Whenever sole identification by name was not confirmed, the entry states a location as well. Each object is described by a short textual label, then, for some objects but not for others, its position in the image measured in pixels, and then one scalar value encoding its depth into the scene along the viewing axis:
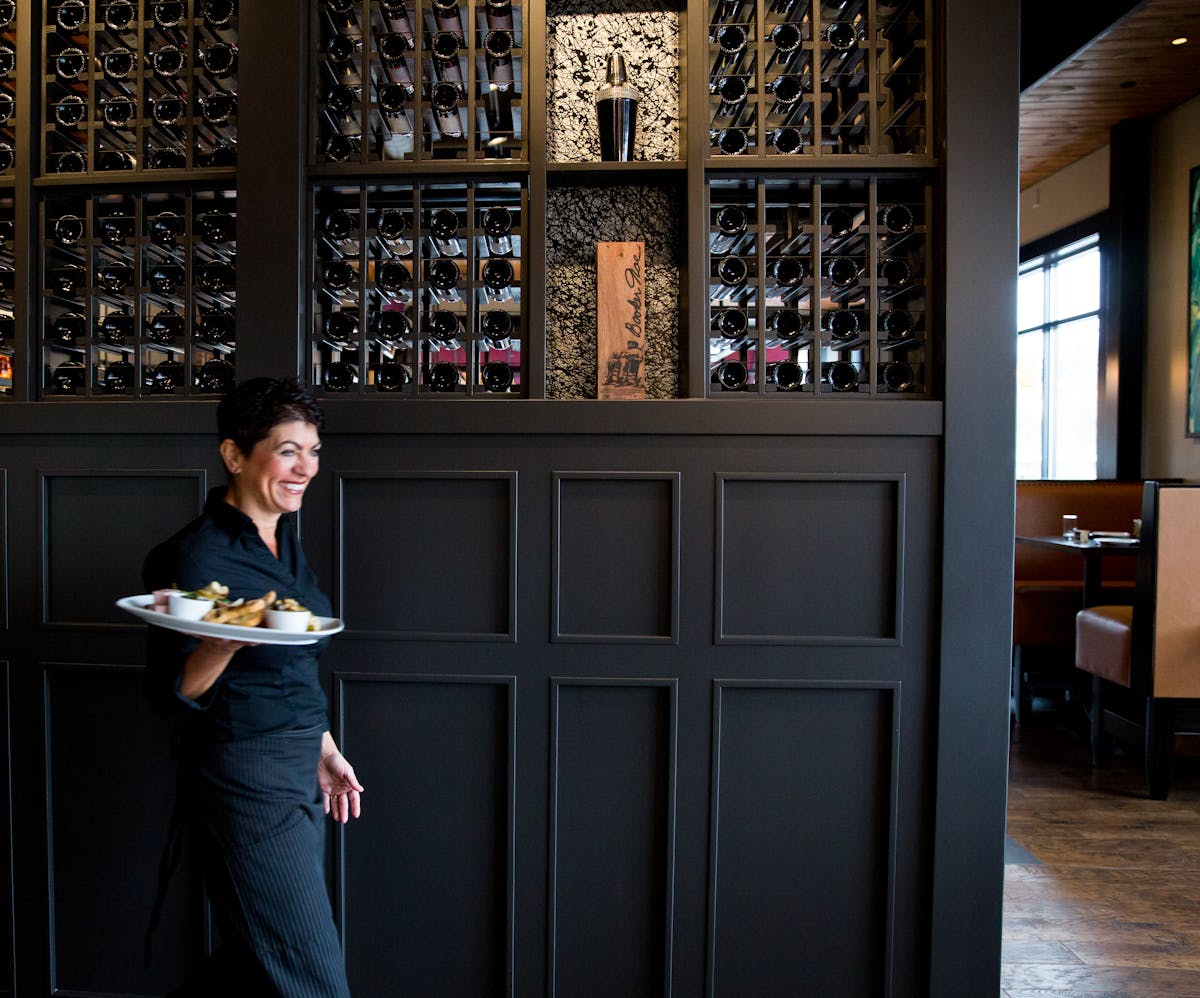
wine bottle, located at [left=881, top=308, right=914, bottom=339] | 1.92
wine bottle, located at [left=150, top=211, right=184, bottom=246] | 2.00
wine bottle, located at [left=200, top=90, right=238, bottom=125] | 1.96
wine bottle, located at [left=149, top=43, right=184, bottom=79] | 1.96
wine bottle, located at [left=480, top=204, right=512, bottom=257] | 1.92
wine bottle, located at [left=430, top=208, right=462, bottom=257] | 1.96
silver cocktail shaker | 1.90
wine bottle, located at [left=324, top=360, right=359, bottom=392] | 1.97
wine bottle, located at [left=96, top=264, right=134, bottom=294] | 2.04
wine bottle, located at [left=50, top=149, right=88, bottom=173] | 2.03
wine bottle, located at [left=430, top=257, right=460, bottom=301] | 1.92
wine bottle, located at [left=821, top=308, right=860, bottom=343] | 1.90
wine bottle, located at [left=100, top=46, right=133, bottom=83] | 2.02
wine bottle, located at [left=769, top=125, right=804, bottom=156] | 1.91
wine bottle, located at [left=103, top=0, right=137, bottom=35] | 1.99
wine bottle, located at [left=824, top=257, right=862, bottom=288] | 1.90
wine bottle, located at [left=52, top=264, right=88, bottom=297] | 2.04
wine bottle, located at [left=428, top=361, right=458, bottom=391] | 1.96
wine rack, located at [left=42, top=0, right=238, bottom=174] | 1.96
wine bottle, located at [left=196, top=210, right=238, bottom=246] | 2.00
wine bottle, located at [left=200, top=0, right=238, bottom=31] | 1.96
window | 6.96
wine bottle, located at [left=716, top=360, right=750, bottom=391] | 1.94
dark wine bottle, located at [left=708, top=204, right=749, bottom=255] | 1.92
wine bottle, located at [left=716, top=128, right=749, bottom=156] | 1.91
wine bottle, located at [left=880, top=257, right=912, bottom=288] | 1.91
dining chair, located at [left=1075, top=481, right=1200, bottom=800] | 3.16
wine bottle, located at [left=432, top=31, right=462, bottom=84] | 1.89
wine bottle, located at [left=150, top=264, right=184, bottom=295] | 2.02
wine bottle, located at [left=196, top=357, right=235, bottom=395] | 2.01
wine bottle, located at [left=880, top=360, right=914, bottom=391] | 1.94
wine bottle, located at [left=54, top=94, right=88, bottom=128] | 2.02
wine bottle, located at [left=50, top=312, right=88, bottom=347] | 2.05
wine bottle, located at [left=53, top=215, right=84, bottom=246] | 2.04
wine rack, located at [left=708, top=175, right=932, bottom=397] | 1.89
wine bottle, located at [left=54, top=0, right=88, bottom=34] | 2.01
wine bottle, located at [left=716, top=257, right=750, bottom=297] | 1.91
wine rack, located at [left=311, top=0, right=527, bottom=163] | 1.90
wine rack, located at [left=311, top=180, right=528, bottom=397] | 1.92
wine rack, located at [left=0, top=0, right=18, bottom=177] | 2.05
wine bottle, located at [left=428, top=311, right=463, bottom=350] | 1.92
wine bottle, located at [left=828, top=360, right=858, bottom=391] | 1.93
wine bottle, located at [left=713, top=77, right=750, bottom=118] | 1.87
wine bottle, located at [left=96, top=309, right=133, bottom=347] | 2.04
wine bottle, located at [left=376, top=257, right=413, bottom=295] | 1.94
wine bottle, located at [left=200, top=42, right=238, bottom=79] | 1.93
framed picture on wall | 5.43
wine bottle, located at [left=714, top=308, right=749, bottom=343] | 1.92
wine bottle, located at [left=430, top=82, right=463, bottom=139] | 1.90
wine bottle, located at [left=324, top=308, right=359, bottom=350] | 1.95
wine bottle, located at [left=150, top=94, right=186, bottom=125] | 1.96
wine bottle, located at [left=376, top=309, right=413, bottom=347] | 1.94
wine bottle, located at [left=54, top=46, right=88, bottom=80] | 2.03
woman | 1.32
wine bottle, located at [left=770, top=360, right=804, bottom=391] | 1.94
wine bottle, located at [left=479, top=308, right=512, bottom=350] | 1.91
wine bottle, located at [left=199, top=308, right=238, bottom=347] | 1.98
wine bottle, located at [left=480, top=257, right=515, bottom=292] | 1.92
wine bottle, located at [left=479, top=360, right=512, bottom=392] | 1.95
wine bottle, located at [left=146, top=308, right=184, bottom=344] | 2.00
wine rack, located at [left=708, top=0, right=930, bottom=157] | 1.88
